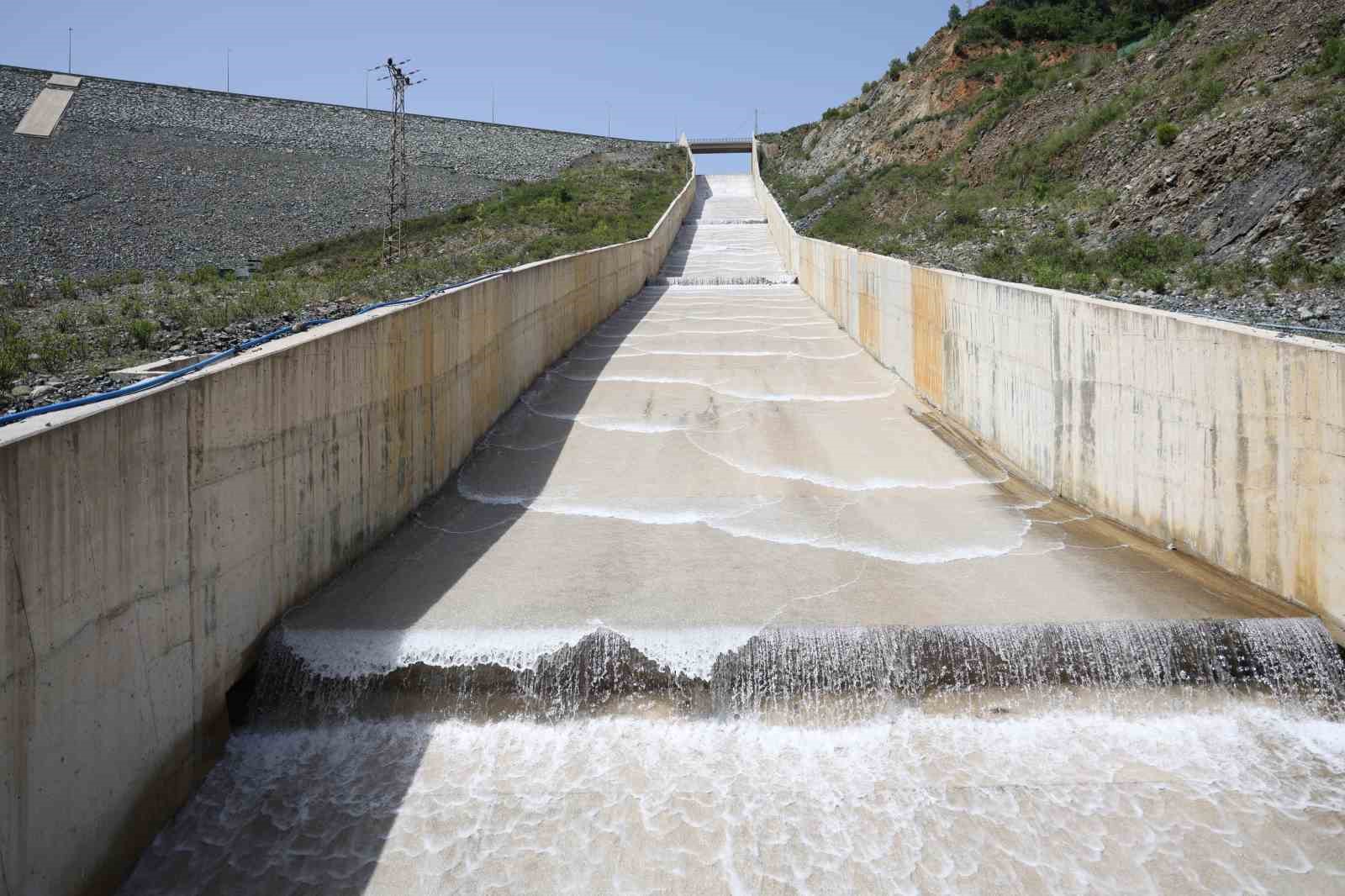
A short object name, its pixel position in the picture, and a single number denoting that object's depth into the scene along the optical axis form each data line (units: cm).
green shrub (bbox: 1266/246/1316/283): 1256
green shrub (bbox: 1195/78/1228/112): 2038
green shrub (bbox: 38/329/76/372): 1200
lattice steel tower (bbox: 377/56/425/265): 3781
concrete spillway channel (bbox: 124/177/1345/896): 490
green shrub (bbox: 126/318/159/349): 1382
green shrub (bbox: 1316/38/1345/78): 1689
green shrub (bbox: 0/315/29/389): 1052
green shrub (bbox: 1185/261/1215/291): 1361
